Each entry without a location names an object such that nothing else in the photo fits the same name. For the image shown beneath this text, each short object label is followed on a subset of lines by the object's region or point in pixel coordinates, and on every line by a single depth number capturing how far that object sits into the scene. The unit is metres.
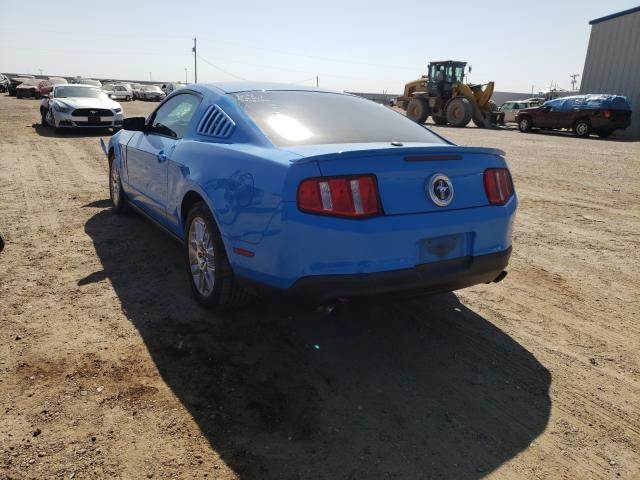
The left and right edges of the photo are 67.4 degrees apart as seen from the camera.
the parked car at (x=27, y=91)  35.34
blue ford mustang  2.42
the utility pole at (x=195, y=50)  86.39
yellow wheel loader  23.60
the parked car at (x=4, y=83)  43.42
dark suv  19.25
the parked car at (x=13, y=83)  40.00
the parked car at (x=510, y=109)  29.45
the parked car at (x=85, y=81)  29.92
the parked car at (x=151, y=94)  43.84
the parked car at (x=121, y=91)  40.93
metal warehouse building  23.44
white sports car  13.74
